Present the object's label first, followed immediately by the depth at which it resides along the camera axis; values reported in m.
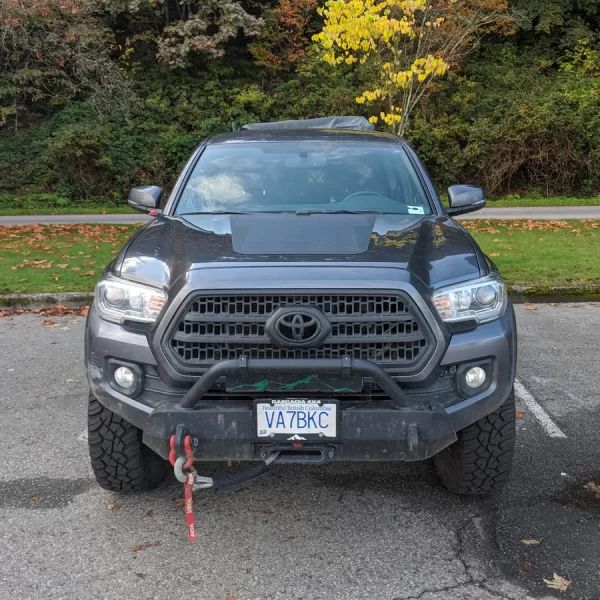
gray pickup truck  2.92
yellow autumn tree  11.72
